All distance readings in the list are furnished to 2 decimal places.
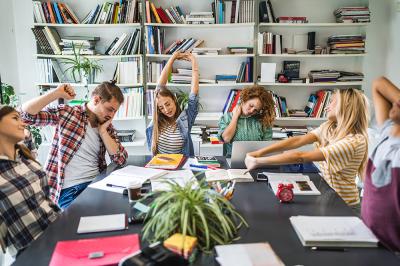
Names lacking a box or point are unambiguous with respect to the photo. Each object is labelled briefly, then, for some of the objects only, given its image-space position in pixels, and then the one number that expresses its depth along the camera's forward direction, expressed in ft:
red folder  4.10
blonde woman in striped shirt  6.56
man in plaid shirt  7.51
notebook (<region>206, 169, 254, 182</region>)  6.84
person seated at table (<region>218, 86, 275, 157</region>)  9.20
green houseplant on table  4.28
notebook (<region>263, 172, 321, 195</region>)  6.28
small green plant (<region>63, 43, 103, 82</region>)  12.93
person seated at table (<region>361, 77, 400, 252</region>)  4.99
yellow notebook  7.75
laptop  7.56
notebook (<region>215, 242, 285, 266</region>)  3.92
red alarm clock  5.87
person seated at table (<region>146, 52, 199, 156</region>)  9.18
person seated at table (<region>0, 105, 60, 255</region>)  5.25
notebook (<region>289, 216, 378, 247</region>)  4.46
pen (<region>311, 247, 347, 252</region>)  4.39
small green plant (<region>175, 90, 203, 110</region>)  12.79
